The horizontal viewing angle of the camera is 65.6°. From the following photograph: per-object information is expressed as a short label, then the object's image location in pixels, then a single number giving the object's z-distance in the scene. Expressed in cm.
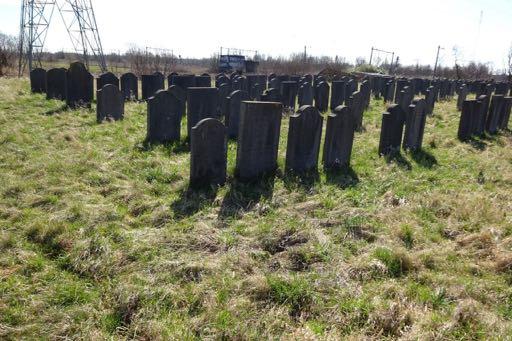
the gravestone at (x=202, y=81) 1323
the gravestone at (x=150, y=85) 1337
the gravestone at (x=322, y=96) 1275
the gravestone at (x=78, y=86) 1099
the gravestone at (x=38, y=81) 1308
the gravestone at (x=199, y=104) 779
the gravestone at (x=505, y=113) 966
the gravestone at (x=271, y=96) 922
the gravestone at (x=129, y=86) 1332
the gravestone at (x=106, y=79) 1187
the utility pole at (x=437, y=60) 4011
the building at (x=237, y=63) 3402
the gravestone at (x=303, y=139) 568
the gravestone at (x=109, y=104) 914
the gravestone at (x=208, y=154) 504
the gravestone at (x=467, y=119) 831
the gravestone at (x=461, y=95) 1427
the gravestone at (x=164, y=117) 727
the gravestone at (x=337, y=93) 1342
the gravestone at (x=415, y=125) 716
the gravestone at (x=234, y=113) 783
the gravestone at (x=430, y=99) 1254
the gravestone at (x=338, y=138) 602
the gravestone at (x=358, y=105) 932
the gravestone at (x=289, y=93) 1256
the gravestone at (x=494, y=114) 923
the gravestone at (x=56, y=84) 1191
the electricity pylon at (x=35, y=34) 2052
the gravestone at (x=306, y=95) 1266
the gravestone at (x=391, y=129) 682
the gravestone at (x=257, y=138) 538
